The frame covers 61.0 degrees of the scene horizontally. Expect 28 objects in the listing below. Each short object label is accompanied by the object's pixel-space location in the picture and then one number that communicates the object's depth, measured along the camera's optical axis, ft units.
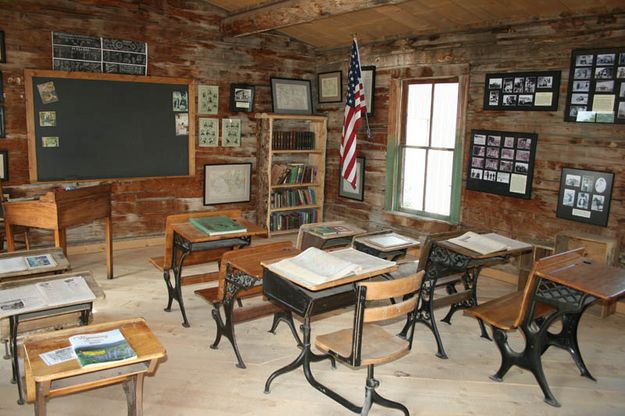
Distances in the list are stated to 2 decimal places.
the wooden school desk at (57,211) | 14.78
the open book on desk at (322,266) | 8.80
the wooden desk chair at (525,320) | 10.14
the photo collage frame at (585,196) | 15.25
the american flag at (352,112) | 18.52
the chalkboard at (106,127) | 18.65
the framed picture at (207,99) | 21.56
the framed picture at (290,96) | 23.25
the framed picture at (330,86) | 23.30
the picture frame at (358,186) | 22.57
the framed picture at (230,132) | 22.43
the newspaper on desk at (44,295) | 8.79
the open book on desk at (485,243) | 11.94
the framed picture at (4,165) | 18.17
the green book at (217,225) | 12.68
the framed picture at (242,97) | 22.29
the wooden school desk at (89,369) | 6.89
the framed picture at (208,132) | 21.85
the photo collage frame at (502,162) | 16.96
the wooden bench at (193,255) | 13.43
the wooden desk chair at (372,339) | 8.35
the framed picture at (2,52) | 17.57
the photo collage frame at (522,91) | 16.15
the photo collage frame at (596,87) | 14.70
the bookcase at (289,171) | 22.59
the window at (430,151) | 19.16
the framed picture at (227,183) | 22.50
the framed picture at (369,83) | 21.58
